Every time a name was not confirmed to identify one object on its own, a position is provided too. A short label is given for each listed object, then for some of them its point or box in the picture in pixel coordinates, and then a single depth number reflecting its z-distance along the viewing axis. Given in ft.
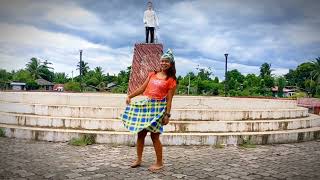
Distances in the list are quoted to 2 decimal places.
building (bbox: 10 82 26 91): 170.90
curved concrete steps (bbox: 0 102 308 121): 25.02
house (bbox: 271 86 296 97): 195.67
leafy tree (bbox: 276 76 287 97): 181.37
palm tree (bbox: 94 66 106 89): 176.59
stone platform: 22.23
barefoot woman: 15.15
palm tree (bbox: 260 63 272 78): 209.97
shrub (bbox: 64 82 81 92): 132.78
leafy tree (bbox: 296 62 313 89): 218.54
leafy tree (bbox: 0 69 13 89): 180.75
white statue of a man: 36.35
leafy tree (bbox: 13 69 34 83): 179.63
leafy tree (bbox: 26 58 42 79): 212.43
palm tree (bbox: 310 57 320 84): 181.43
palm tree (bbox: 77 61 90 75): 216.04
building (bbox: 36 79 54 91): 189.37
